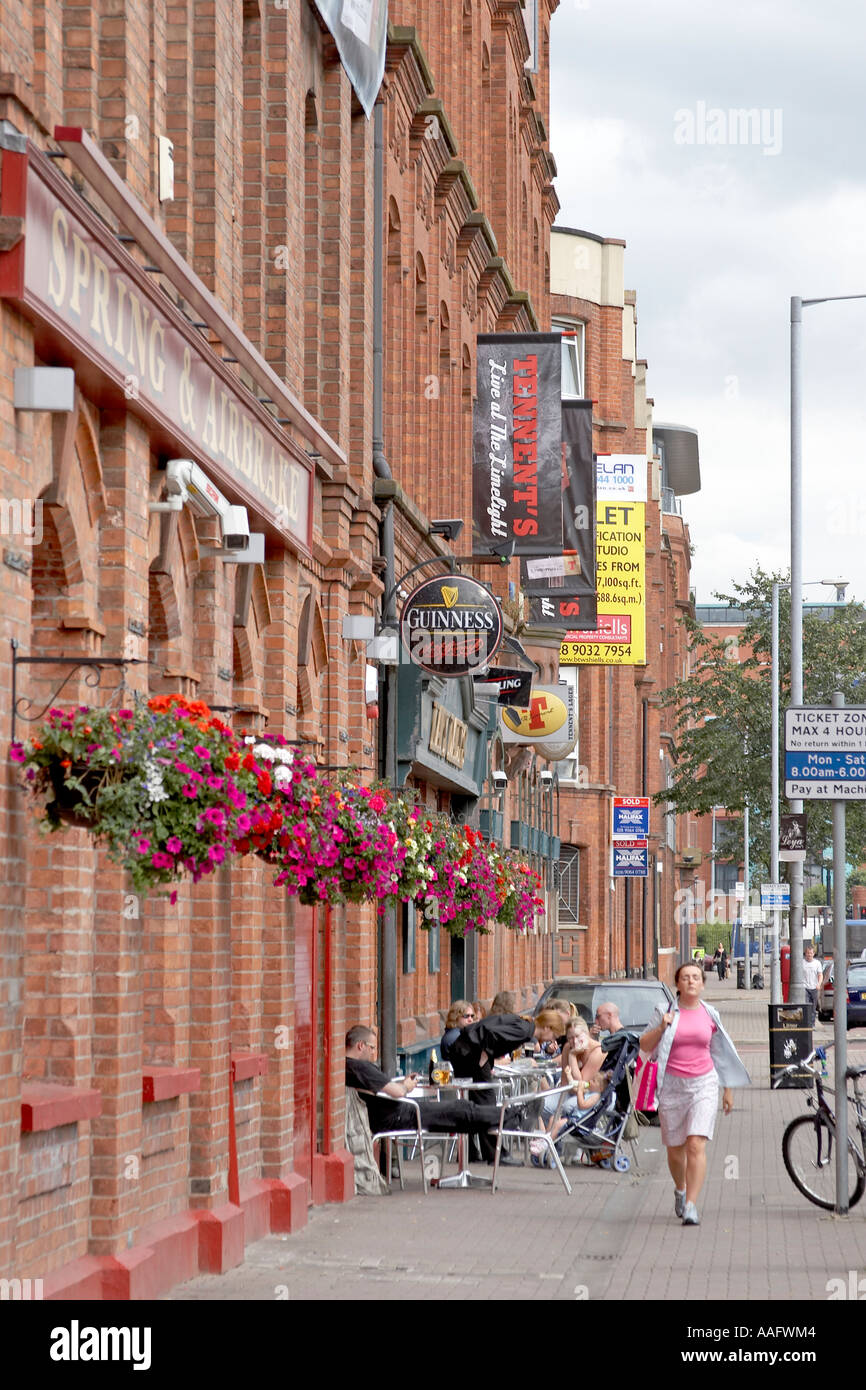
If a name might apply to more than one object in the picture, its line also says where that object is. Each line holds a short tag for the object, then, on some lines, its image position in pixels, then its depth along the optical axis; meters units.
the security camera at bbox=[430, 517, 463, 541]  21.58
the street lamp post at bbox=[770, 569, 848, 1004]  46.69
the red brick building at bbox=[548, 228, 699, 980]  52.97
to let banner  40.12
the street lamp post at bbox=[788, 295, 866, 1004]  29.31
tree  52.03
